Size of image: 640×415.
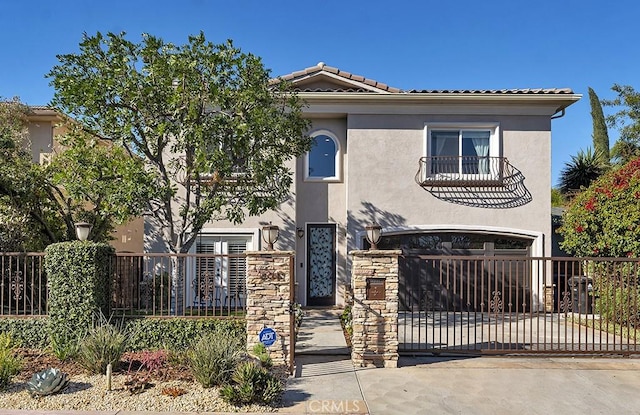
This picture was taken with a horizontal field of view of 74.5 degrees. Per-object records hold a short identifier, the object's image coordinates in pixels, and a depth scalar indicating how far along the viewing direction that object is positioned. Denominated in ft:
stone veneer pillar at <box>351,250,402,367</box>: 24.16
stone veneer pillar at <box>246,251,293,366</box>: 23.65
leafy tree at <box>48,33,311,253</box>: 26.76
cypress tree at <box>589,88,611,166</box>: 104.78
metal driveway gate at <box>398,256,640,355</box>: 26.22
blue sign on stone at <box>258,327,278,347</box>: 22.72
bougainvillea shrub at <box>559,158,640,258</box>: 32.83
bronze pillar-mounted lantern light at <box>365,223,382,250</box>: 24.79
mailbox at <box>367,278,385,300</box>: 24.32
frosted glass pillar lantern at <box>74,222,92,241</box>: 26.16
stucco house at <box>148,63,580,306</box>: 42.19
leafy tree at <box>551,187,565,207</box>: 82.10
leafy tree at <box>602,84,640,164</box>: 75.97
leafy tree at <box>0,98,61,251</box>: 31.04
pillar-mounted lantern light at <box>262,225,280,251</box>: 24.17
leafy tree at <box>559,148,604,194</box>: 64.03
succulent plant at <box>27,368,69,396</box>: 19.10
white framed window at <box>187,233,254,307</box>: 41.96
